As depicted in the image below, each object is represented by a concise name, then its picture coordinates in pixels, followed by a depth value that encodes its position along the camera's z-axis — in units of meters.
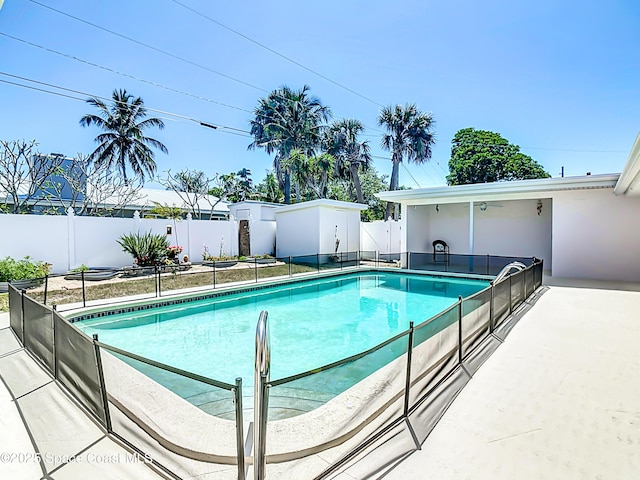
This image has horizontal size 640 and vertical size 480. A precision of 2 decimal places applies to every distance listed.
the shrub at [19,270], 9.12
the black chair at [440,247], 15.77
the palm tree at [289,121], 26.84
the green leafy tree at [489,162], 31.77
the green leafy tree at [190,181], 23.02
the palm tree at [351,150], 24.22
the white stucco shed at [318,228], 16.08
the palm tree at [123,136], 24.12
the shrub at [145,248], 12.18
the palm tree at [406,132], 24.12
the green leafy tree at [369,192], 33.32
